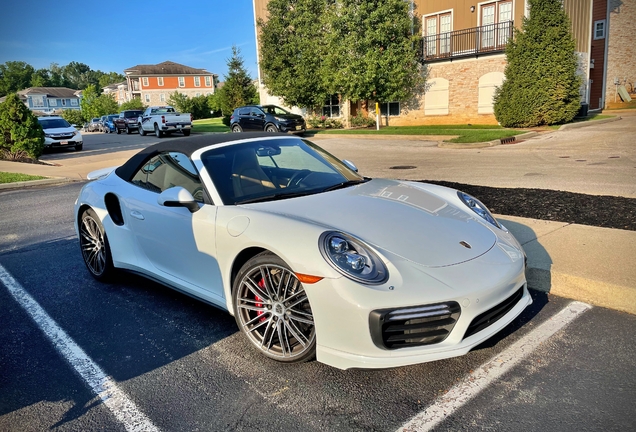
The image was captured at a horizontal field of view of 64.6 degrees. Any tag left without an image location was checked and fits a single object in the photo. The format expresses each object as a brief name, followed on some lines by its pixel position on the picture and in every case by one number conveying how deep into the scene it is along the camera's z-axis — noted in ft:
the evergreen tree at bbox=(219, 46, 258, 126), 125.42
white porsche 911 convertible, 9.13
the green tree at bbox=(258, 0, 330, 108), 93.81
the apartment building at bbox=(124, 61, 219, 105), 287.07
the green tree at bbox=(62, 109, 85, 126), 252.83
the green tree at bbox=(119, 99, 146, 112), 234.38
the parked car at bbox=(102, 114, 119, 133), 135.91
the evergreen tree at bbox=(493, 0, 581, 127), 67.51
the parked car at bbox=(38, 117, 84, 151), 73.69
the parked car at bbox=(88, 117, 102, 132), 163.05
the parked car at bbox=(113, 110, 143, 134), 120.78
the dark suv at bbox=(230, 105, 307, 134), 82.99
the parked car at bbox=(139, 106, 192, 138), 97.40
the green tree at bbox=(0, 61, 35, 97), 481.91
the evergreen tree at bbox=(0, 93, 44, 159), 58.80
